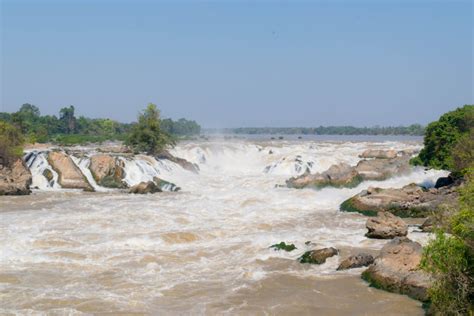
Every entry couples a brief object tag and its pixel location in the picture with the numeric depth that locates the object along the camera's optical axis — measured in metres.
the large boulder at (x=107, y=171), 36.59
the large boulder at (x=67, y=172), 35.47
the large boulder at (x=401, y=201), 25.83
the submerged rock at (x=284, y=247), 18.41
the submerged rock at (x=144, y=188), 33.88
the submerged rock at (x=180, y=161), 45.69
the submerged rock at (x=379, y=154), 56.41
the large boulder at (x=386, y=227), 20.05
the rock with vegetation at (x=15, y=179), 31.80
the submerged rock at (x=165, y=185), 36.60
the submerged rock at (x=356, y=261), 16.14
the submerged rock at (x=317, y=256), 16.89
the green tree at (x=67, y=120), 106.25
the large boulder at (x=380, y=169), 36.83
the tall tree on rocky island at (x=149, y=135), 47.00
